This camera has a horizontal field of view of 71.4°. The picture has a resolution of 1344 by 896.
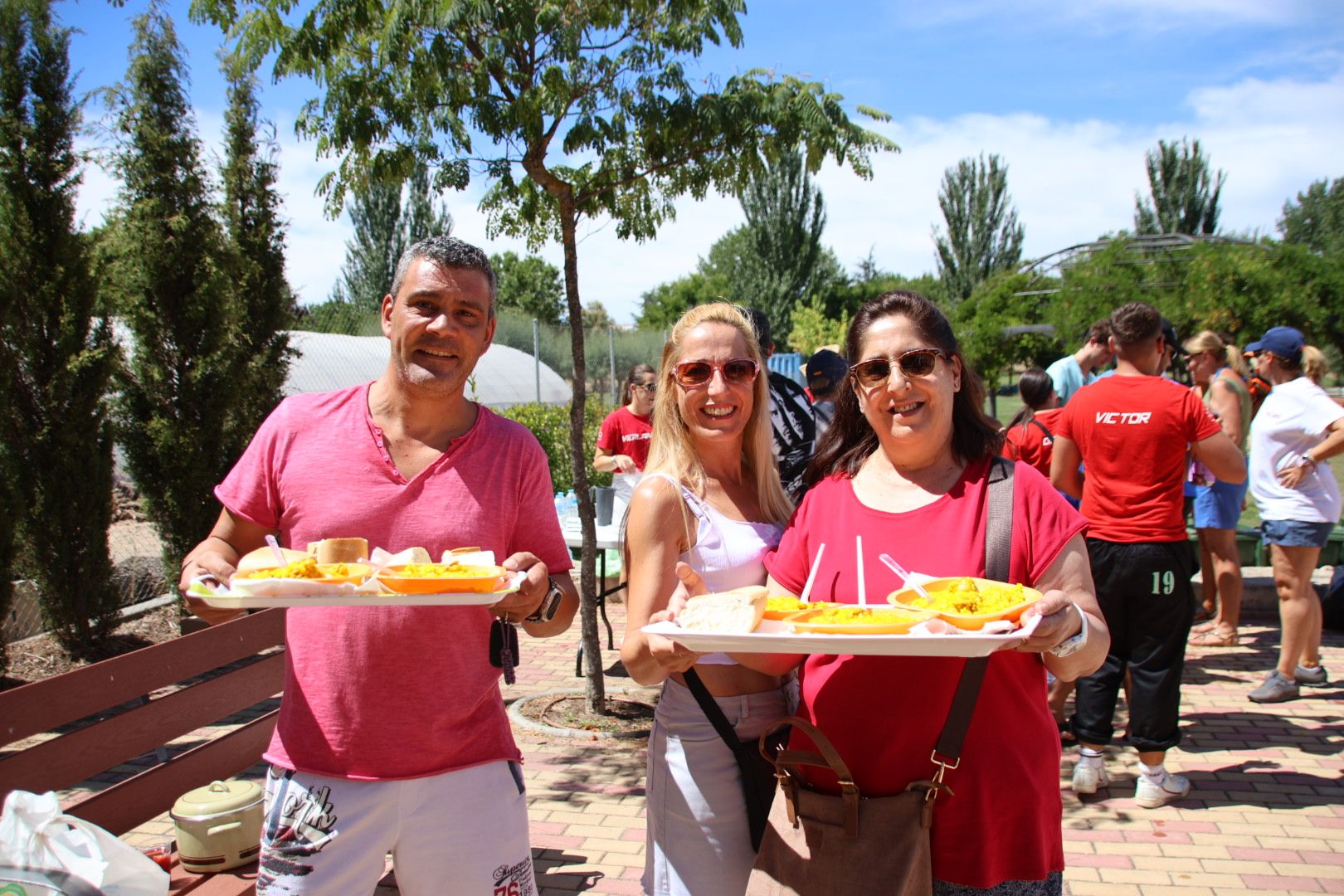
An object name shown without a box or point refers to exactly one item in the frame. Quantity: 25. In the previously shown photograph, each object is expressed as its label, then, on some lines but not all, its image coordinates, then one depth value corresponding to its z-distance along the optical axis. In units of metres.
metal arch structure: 21.14
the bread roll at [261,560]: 2.07
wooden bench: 2.85
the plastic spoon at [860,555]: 1.95
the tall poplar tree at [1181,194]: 36.56
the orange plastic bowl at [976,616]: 1.72
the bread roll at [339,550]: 2.11
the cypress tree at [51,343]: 7.15
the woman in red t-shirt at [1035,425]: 6.32
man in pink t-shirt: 2.16
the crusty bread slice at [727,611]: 1.88
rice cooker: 3.17
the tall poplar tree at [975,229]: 50.75
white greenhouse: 16.02
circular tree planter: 5.99
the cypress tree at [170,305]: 8.30
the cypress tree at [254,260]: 9.16
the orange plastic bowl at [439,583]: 2.01
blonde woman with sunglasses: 2.28
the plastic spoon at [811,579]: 2.05
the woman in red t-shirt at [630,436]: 7.89
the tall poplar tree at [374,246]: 39.56
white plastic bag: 2.20
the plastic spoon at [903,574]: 1.87
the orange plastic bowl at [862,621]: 1.76
